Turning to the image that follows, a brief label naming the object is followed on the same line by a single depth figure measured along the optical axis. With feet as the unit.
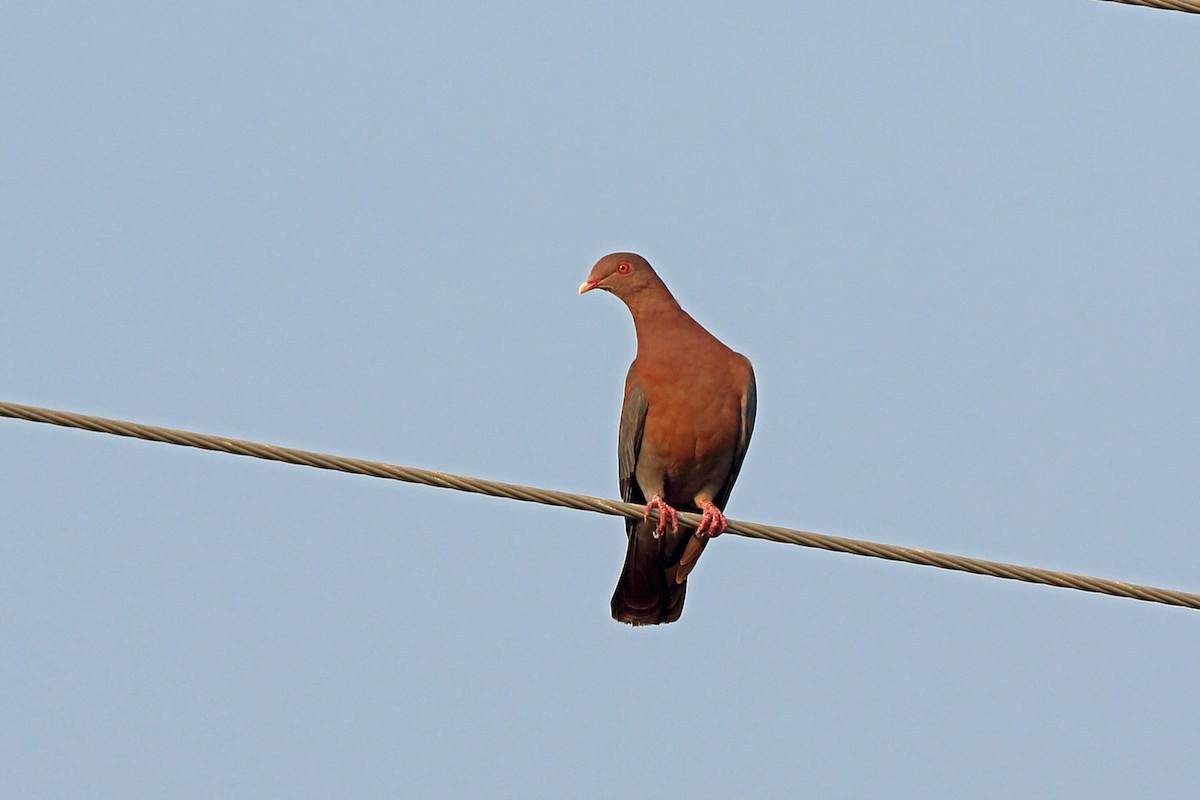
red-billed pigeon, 51.47
